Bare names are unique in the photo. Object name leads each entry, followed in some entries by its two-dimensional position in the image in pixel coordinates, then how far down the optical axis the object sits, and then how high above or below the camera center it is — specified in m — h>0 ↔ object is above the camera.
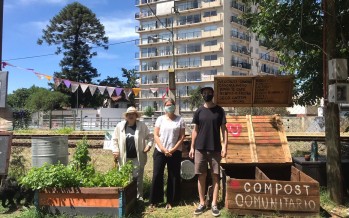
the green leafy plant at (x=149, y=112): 61.61 +1.71
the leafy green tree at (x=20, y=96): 90.31 +6.15
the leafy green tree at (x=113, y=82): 81.72 +8.82
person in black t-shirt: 6.16 -0.30
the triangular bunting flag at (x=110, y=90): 27.33 +2.31
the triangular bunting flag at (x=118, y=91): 27.19 +2.25
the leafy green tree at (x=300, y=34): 8.11 +2.01
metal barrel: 7.31 -0.54
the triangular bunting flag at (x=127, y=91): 27.79 +2.31
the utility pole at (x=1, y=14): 9.05 +2.54
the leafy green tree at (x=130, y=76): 87.76 +10.89
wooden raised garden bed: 5.79 -1.20
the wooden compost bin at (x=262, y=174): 5.72 -0.89
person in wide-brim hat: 6.70 -0.35
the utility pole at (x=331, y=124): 6.66 +0.00
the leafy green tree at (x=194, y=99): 62.20 +3.91
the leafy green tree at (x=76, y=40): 68.94 +15.02
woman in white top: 6.49 -0.54
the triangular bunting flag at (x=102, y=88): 27.42 +2.44
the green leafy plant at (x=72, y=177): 5.94 -0.87
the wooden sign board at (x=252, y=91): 8.42 +0.71
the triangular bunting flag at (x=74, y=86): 26.65 +2.54
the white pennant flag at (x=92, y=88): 26.79 +2.40
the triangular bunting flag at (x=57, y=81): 26.31 +2.83
